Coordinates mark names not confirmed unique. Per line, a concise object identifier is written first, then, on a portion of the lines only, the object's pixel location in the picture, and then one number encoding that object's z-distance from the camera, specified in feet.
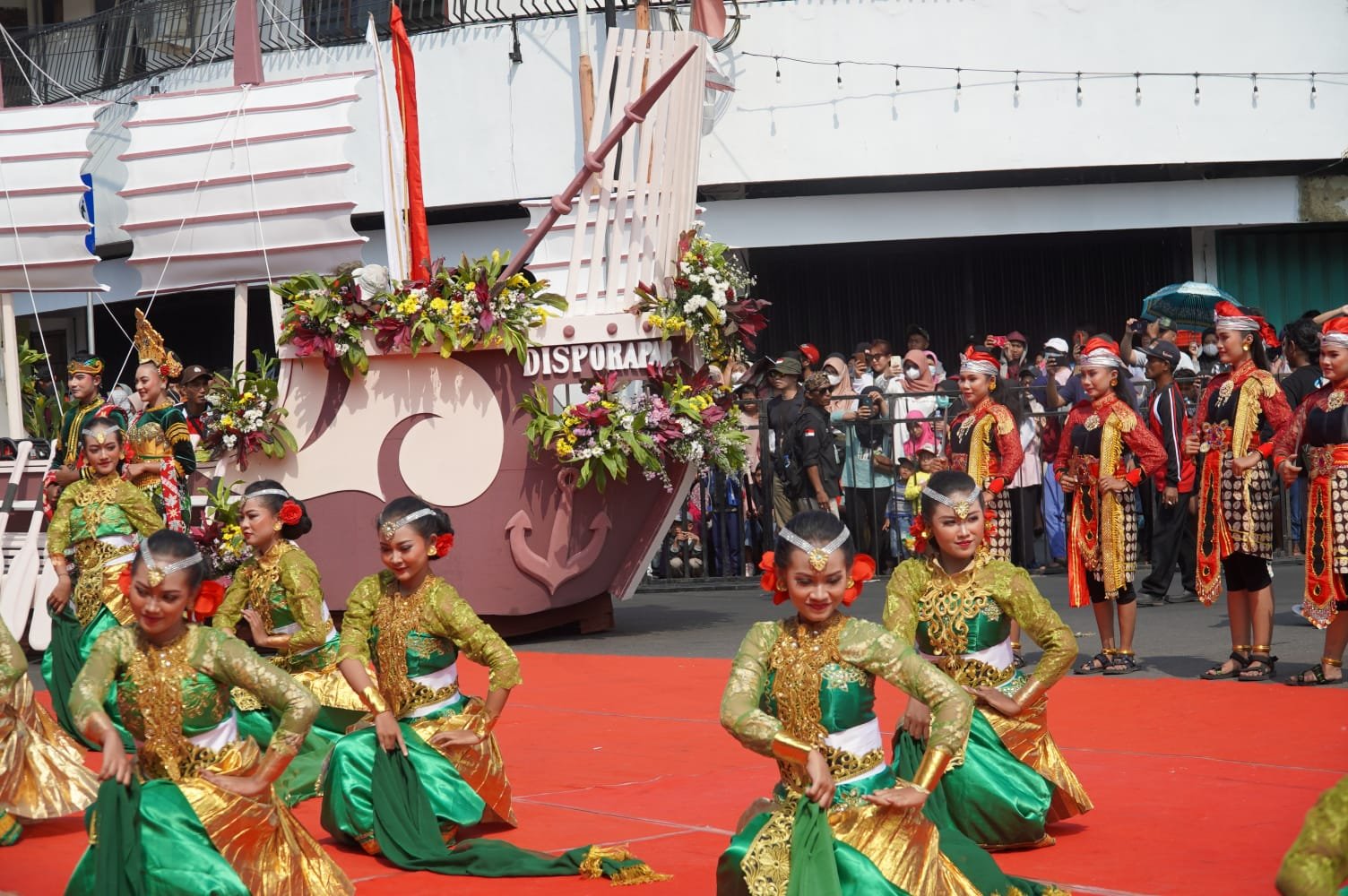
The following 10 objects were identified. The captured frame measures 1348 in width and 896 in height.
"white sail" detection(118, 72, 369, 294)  42.34
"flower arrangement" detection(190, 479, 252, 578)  34.63
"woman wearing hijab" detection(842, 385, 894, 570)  45.34
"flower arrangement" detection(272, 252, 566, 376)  35.35
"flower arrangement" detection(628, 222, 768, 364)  36.24
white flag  38.29
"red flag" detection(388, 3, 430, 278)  37.93
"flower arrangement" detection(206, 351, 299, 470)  35.88
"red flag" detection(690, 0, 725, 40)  54.13
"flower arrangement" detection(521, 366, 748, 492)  35.68
